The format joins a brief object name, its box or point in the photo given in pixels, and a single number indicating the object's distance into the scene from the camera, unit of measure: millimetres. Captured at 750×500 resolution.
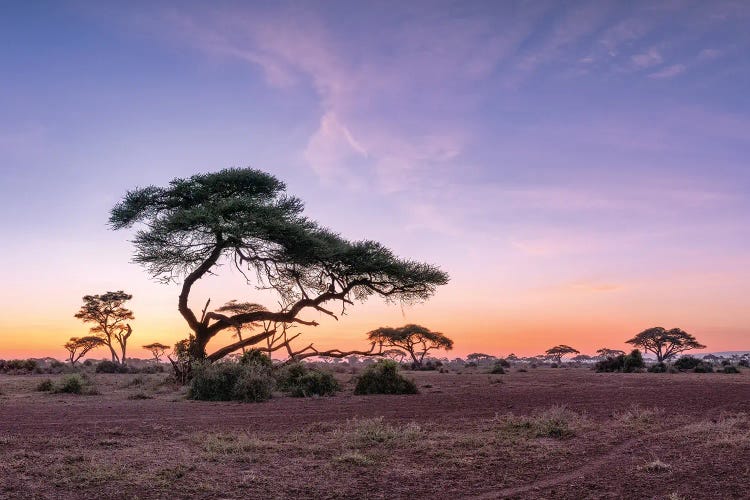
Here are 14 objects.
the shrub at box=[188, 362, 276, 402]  17297
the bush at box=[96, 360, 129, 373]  39250
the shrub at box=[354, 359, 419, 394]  19562
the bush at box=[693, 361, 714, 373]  39406
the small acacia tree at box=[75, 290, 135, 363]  52219
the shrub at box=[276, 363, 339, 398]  18859
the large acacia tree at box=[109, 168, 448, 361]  22703
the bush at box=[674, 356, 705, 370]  41969
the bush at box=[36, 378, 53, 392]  21000
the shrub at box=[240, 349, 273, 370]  20609
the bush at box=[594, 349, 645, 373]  40562
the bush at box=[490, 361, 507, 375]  37353
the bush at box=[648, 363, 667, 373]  38775
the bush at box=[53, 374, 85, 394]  19797
